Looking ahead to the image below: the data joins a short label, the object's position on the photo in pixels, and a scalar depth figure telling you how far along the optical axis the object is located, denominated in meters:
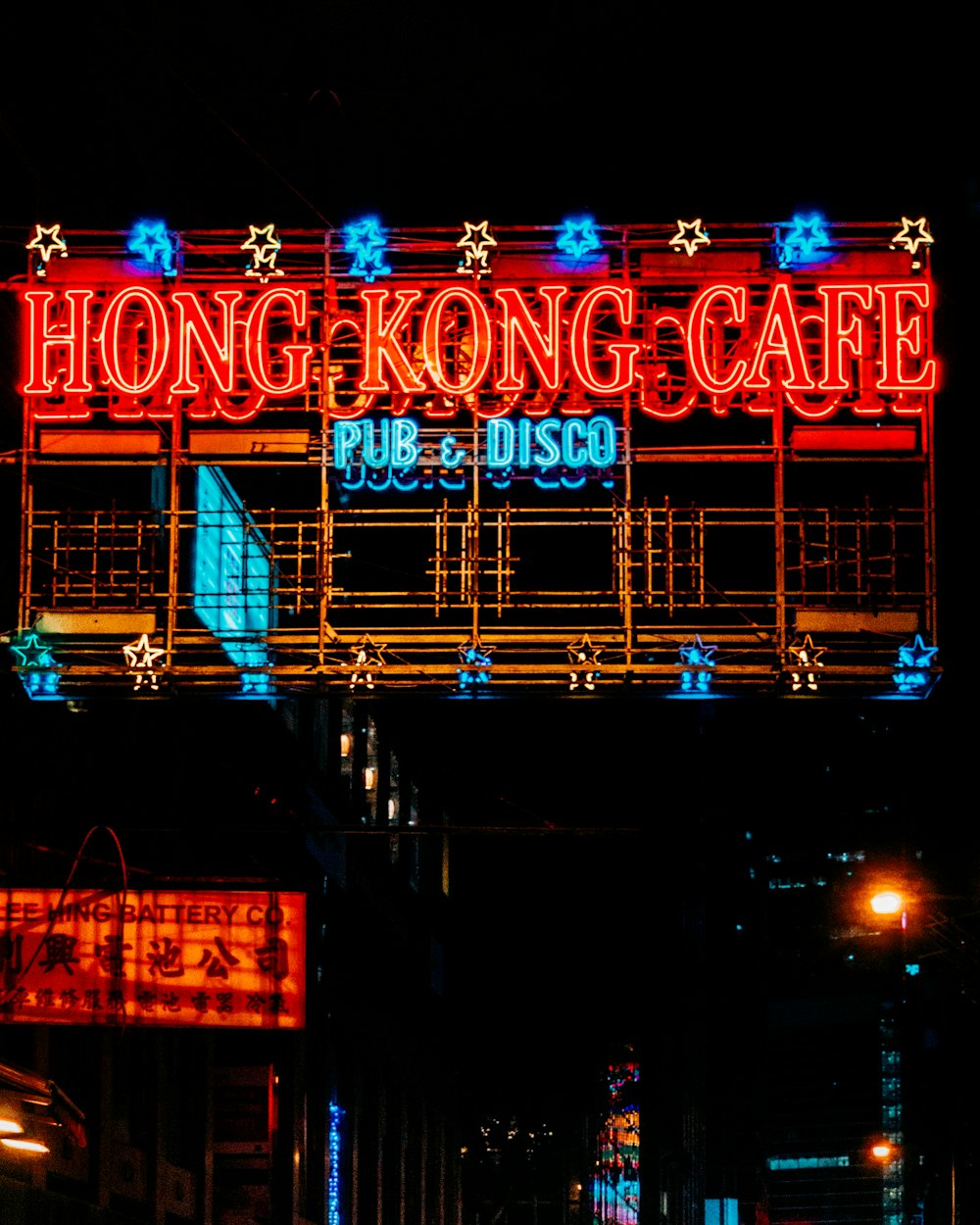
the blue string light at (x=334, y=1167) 39.25
